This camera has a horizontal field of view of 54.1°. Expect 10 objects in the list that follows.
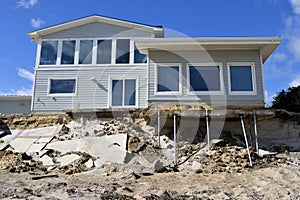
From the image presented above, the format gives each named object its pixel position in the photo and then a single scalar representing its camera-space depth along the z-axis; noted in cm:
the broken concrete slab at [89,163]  839
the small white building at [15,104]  1797
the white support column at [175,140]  864
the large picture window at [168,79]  1093
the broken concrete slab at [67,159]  865
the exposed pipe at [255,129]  914
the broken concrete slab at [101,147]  882
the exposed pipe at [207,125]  927
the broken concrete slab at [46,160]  875
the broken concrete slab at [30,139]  986
